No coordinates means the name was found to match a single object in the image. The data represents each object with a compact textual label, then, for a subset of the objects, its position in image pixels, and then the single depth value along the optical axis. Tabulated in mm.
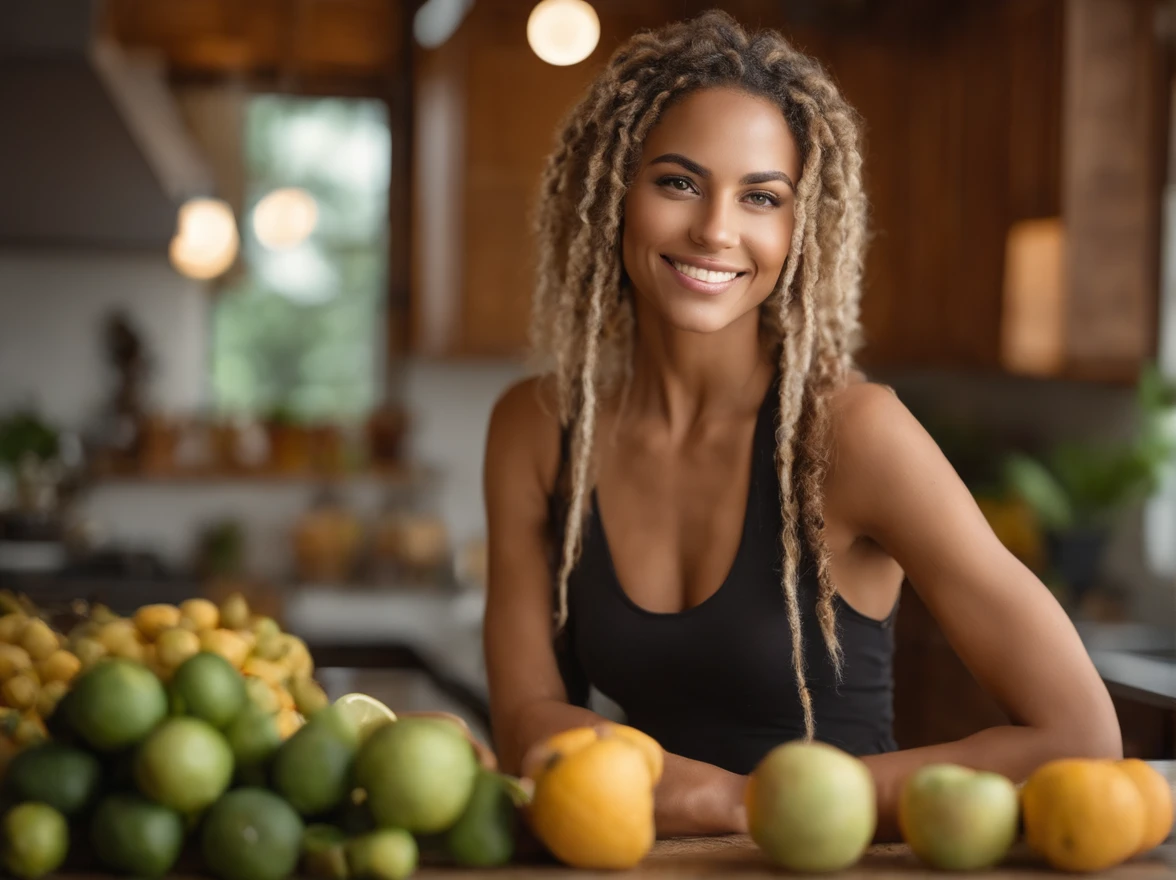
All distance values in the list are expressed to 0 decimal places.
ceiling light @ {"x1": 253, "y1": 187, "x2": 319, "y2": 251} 4605
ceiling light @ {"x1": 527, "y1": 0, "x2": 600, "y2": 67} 3484
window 5777
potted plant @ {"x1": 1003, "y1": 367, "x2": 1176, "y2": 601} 3592
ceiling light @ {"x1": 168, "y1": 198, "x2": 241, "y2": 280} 4320
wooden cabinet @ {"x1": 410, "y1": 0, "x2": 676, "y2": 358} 4727
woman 1380
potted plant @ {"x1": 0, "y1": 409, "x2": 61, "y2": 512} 4820
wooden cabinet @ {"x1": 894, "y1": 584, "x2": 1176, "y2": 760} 3609
